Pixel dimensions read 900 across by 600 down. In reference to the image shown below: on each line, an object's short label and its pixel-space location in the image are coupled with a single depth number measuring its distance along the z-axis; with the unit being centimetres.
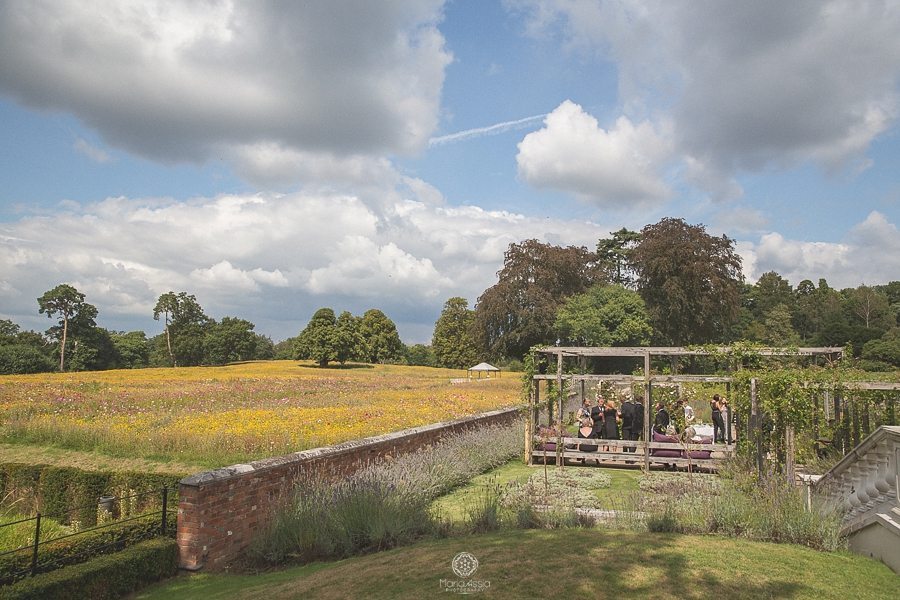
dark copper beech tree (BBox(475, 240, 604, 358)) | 4700
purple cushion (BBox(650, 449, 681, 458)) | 1309
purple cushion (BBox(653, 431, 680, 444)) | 1347
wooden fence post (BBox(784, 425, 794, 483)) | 850
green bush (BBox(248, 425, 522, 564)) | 726
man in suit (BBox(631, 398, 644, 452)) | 1435
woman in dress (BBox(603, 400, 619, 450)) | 1415
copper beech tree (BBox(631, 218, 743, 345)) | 4178
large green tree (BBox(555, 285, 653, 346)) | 4156
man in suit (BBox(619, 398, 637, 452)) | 1430
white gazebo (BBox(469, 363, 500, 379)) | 4975
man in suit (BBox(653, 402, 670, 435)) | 1486
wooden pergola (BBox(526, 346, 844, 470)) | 1243
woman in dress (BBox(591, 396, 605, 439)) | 1443
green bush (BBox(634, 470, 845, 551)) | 622
